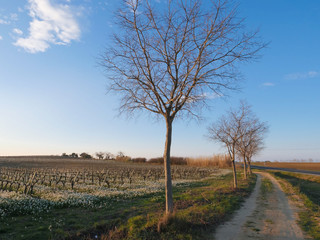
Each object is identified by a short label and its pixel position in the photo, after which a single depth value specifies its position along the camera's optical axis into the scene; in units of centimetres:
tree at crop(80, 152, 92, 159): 12345
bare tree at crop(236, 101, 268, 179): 2475
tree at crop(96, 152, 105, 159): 11683
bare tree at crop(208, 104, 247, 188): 1956
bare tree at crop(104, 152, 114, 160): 11438
